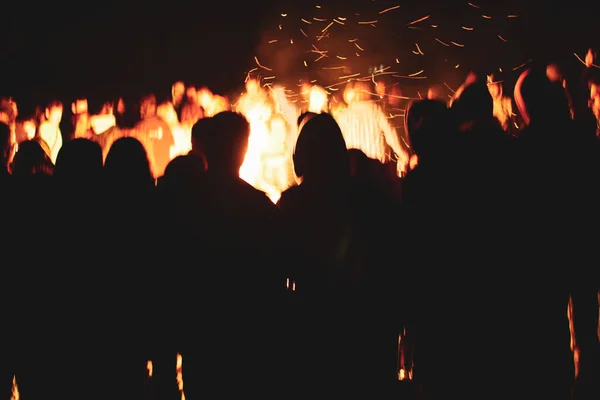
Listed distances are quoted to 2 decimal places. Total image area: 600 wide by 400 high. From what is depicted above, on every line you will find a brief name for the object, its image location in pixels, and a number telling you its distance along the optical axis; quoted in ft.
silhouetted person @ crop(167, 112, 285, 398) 7.52
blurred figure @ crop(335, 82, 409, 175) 26.73
